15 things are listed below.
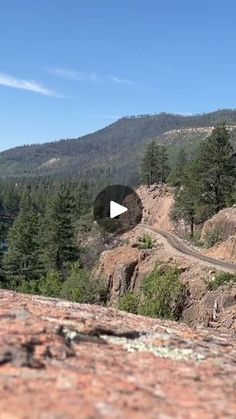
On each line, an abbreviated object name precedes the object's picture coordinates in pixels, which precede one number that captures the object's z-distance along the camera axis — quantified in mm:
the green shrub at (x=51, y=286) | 45112
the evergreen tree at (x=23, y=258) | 68688
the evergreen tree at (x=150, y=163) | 116438
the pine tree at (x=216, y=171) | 59406
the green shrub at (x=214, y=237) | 47156
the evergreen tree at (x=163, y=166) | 119744
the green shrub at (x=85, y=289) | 38194
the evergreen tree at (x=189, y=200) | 63438
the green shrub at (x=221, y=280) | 28911
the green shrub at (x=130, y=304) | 28859
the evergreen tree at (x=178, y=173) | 97569
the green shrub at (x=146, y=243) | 47456
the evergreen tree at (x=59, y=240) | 66312
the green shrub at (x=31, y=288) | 51938
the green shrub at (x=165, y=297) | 26062
